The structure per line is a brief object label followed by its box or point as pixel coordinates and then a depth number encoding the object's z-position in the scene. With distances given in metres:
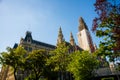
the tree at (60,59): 39.31
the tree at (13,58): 34.31
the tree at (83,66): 38.41
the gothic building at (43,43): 60.38
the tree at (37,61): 36.94
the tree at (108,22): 13.12
